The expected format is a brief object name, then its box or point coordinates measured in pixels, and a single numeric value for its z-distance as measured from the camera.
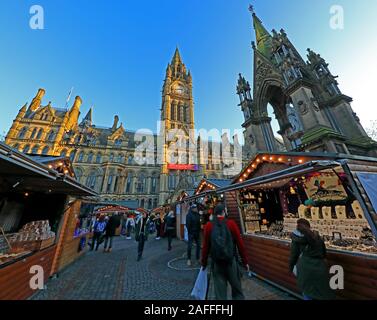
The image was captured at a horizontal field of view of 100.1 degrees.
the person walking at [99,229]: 10.69
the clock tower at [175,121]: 36.00
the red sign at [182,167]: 36.94
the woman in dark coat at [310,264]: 2.96
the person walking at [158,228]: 15.95
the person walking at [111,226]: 9.82
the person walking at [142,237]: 8.13
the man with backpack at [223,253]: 2.86
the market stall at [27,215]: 3.39
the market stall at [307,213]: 3.18
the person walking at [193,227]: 7.17
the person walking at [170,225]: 10.06
